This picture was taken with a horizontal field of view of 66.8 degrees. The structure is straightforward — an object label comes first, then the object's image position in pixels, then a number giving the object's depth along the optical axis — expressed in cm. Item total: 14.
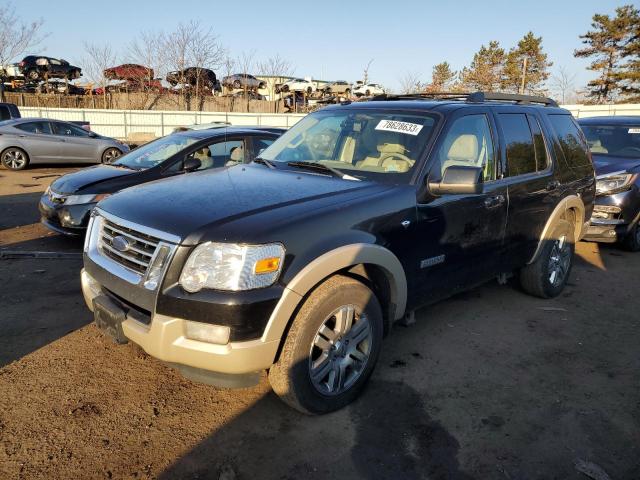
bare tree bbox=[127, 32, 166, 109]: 3147
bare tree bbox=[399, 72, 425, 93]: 3316
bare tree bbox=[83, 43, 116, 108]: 3162
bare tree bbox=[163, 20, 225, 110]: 3178
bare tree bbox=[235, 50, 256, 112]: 3119
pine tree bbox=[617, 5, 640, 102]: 4047
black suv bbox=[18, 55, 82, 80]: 2684
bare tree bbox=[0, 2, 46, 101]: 2438
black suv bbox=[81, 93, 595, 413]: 253
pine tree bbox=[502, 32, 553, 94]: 4638
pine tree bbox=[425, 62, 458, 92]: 4236
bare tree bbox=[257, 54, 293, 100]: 3362
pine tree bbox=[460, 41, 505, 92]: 4203
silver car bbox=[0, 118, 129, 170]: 1337
